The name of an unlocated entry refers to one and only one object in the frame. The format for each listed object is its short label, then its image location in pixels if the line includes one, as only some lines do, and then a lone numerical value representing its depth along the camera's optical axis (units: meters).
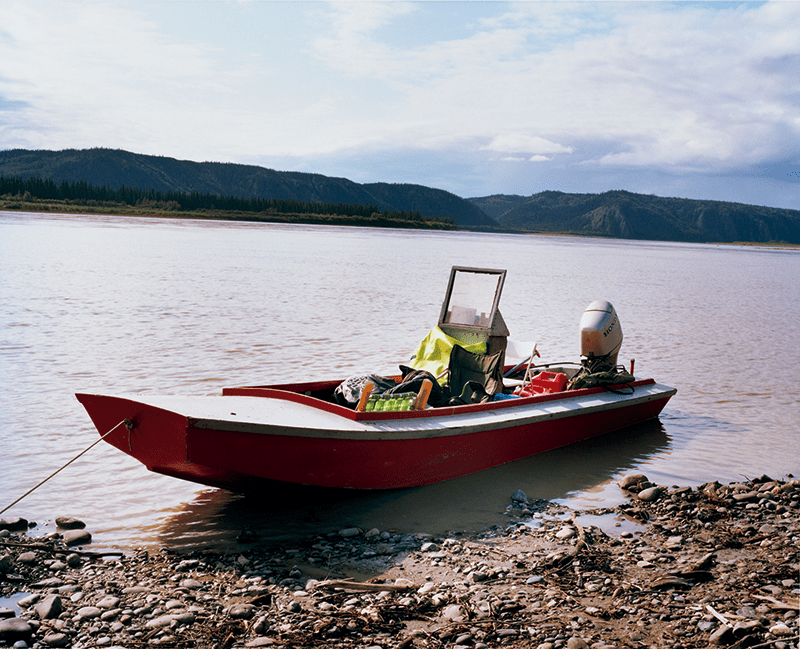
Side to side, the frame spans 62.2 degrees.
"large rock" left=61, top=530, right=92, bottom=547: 5.77
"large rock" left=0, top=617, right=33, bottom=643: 4.23
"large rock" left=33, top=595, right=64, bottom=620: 4.53
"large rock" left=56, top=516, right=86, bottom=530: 6.11
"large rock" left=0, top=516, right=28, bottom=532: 6.00
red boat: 6.00
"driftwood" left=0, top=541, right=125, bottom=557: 5.42
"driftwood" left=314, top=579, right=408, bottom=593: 5.04
